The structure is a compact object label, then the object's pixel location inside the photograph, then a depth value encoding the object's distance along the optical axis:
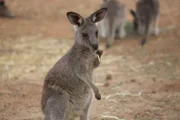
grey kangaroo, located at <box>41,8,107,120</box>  10.53
